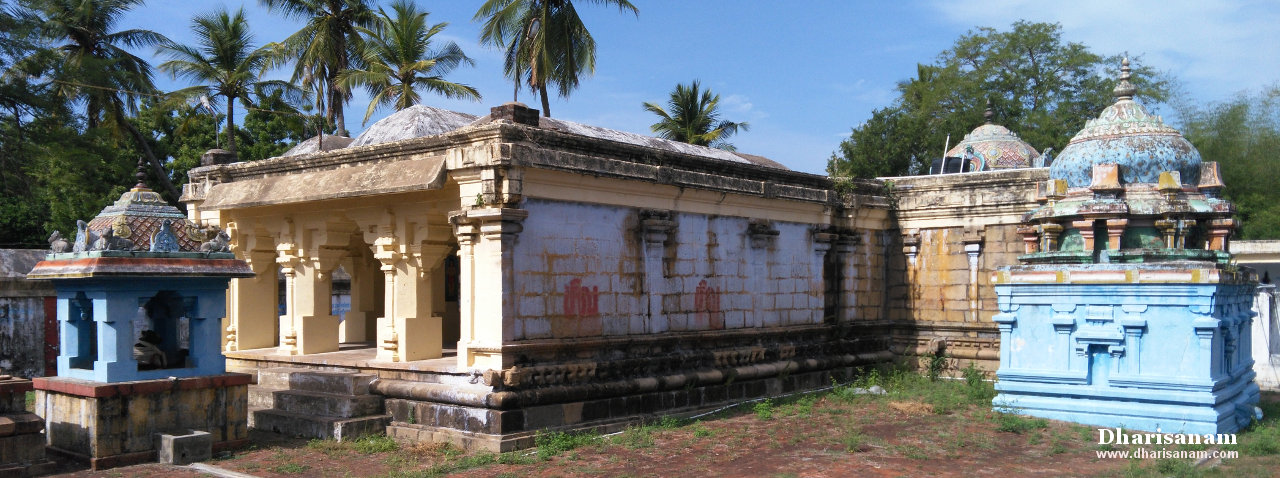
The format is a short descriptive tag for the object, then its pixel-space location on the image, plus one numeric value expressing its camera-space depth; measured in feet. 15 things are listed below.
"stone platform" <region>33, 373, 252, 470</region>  30.12
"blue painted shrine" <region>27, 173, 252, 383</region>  30.96
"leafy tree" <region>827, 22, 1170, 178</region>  112.37
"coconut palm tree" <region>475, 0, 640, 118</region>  67.62
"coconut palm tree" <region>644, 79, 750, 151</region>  110.22
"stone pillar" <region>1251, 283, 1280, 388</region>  53.16
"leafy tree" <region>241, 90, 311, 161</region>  91.30
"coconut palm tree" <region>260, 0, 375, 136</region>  71.97
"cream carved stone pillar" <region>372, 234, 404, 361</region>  37.37
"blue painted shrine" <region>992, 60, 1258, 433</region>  34.83
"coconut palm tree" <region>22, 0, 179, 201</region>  80.18
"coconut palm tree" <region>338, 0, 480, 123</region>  82.43
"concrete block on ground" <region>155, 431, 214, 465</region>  30.66
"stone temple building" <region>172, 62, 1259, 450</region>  33.63
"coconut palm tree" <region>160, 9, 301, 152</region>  88.17
